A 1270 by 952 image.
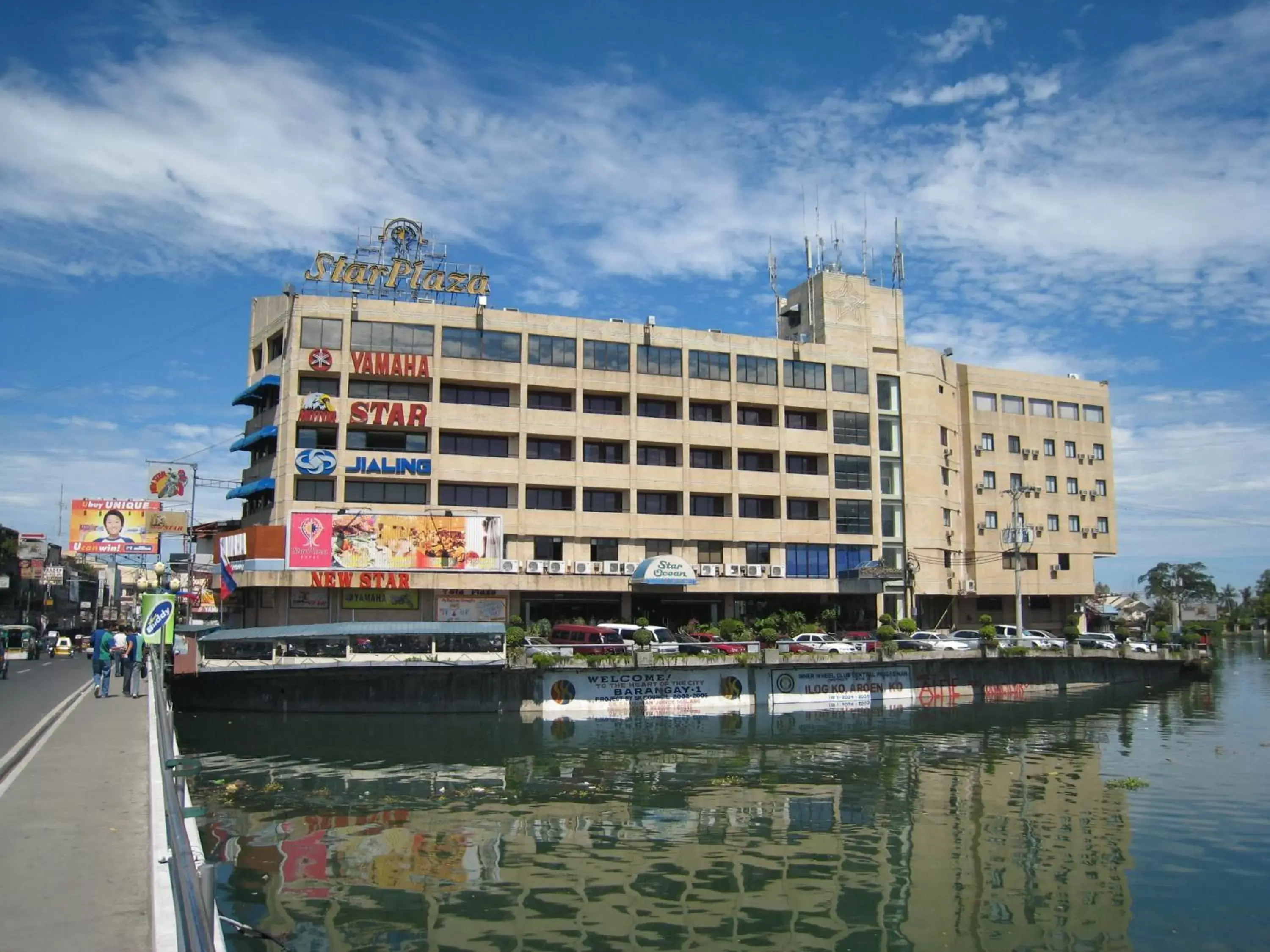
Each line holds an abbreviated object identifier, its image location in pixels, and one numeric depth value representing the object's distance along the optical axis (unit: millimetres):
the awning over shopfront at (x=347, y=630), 47688
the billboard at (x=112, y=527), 79188
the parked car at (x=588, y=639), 51625
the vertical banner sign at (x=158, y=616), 29812
